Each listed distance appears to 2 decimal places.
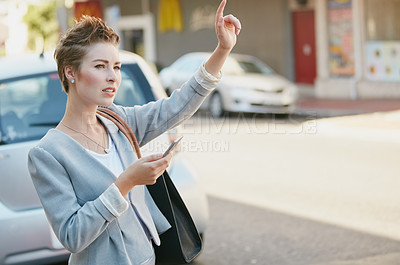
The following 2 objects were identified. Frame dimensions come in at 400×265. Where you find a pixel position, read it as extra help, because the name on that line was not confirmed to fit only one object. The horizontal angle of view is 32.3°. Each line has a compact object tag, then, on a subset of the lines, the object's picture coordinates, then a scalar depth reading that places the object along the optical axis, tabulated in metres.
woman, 2.25
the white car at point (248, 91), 17.67
